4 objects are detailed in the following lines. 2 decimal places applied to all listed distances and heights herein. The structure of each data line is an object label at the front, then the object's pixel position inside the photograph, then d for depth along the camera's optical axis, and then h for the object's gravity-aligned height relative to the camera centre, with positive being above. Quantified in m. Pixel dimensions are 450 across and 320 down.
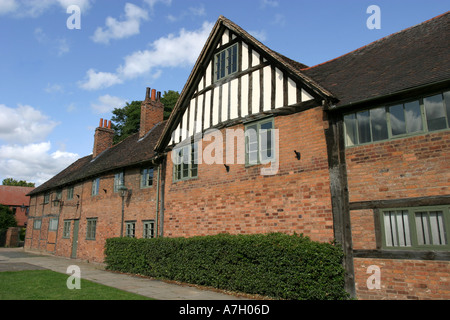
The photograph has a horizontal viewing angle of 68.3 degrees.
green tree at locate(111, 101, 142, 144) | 36.31 +12.65
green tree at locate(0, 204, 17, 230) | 38.56 +1.45
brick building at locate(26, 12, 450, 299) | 7.45 +2.20
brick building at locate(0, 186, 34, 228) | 50.22 +4.70
